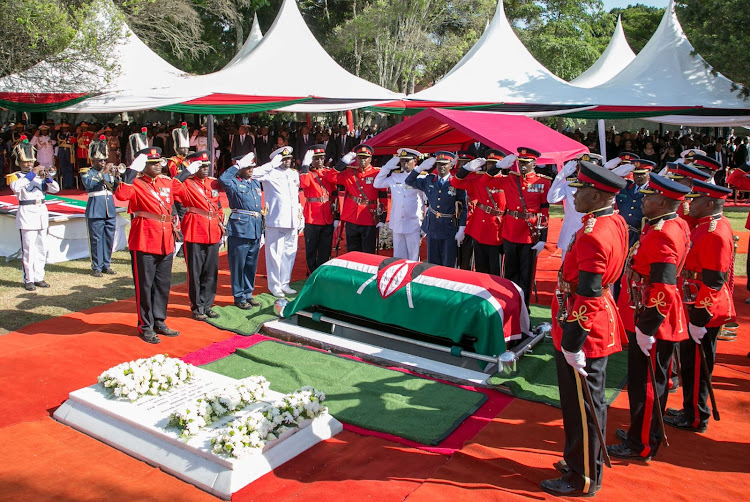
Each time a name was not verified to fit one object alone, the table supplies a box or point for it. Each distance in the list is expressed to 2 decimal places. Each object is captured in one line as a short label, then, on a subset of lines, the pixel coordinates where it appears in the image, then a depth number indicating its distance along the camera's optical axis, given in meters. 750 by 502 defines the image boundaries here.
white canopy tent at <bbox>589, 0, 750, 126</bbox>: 12.16
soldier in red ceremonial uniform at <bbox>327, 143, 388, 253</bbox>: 8.29
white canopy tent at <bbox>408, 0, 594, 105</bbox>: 12.80
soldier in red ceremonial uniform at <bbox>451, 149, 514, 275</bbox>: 7.40
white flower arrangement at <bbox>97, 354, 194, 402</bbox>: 4.63
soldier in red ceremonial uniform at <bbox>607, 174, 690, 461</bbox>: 3.96
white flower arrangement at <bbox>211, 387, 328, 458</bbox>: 3.93
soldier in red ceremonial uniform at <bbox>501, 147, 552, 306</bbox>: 7.21
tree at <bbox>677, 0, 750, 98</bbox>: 14.45
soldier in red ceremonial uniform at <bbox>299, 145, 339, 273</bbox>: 8.28
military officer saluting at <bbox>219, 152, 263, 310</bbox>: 7.22
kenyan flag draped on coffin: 5.66
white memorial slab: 3.88
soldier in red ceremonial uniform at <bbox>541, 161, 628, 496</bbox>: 3.60
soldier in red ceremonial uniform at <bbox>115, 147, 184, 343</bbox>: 6.25
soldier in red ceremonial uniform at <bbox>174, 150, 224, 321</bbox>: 6.83
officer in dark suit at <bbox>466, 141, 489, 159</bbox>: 11.09
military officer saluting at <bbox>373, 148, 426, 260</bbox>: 8.07
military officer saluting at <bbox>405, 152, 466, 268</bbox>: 7.89
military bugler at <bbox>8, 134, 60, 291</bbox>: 7.98
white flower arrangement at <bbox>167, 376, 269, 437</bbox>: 4.17
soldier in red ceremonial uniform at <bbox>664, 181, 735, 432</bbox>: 4.70
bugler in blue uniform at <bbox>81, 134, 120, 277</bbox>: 8.87
